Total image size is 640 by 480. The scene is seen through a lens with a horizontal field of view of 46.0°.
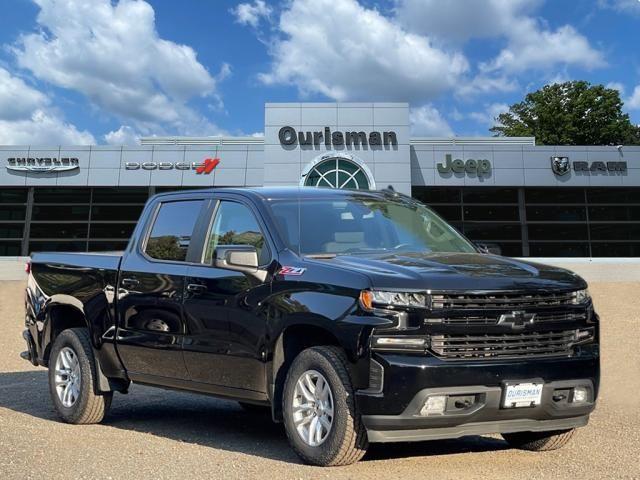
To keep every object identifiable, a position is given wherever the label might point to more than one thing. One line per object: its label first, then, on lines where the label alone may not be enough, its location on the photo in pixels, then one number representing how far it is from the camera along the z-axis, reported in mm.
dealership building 40616
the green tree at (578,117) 67562
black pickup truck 4539
